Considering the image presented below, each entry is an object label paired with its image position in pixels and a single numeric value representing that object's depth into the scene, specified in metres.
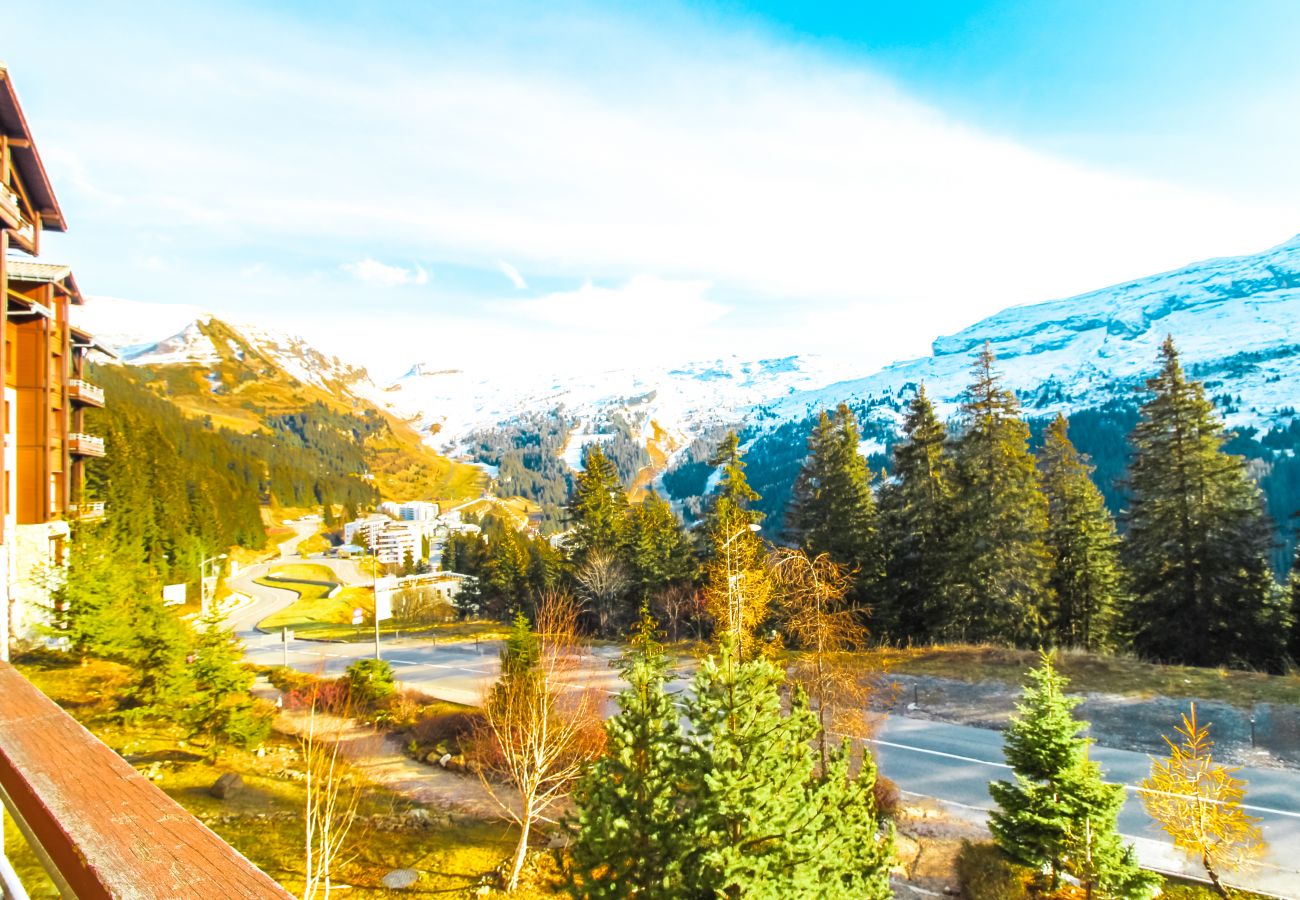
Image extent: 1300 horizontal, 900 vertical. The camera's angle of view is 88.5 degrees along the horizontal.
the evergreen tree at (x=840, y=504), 35.72
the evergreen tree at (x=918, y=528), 33.72
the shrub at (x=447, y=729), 23.20
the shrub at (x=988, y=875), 14.15
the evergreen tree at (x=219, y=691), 18.50
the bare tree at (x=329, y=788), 11.30
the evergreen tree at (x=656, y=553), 42.97
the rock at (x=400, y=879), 14.23
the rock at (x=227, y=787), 16.53
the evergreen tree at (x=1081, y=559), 34.06
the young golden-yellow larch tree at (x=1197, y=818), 11.24
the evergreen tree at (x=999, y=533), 30.70
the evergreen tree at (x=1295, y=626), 28.57
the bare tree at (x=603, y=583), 42.28
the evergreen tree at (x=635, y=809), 9.21
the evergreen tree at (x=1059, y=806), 12.70
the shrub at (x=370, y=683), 26.14
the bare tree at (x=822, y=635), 16.06
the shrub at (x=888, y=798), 17.33
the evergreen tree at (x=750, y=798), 8.70
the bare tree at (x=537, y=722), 15.09
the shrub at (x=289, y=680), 28.92
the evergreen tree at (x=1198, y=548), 28.22
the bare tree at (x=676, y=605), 39.91
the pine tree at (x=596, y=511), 45.41
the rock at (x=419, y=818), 17.45
